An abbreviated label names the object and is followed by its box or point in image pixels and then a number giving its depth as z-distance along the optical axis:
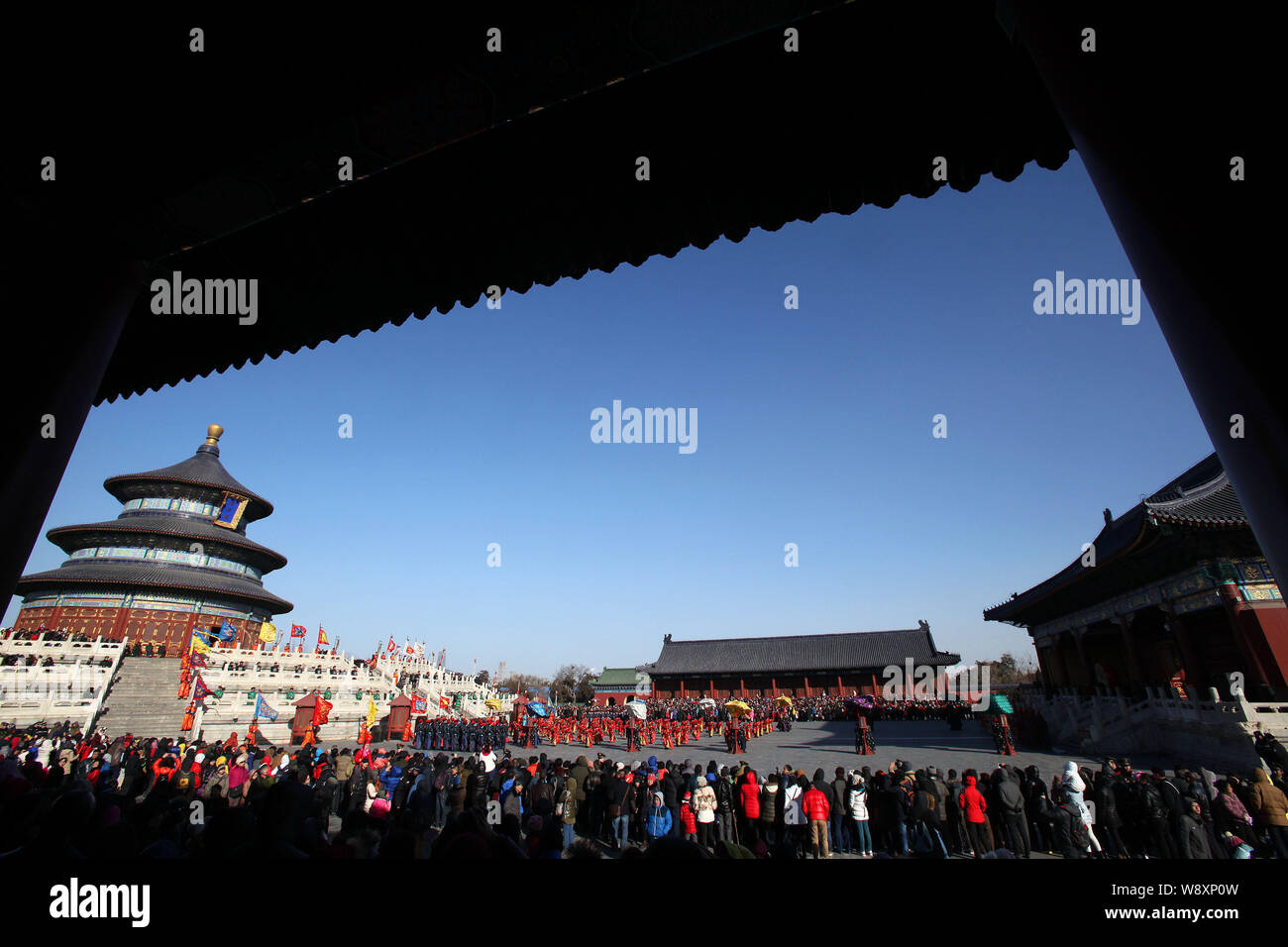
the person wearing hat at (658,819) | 8.70
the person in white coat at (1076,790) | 7.77
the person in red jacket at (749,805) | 9.02
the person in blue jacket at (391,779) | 10.16
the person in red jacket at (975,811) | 8.14
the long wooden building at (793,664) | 45.12
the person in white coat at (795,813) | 8.70
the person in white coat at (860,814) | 8.63
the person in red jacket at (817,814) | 8.51
